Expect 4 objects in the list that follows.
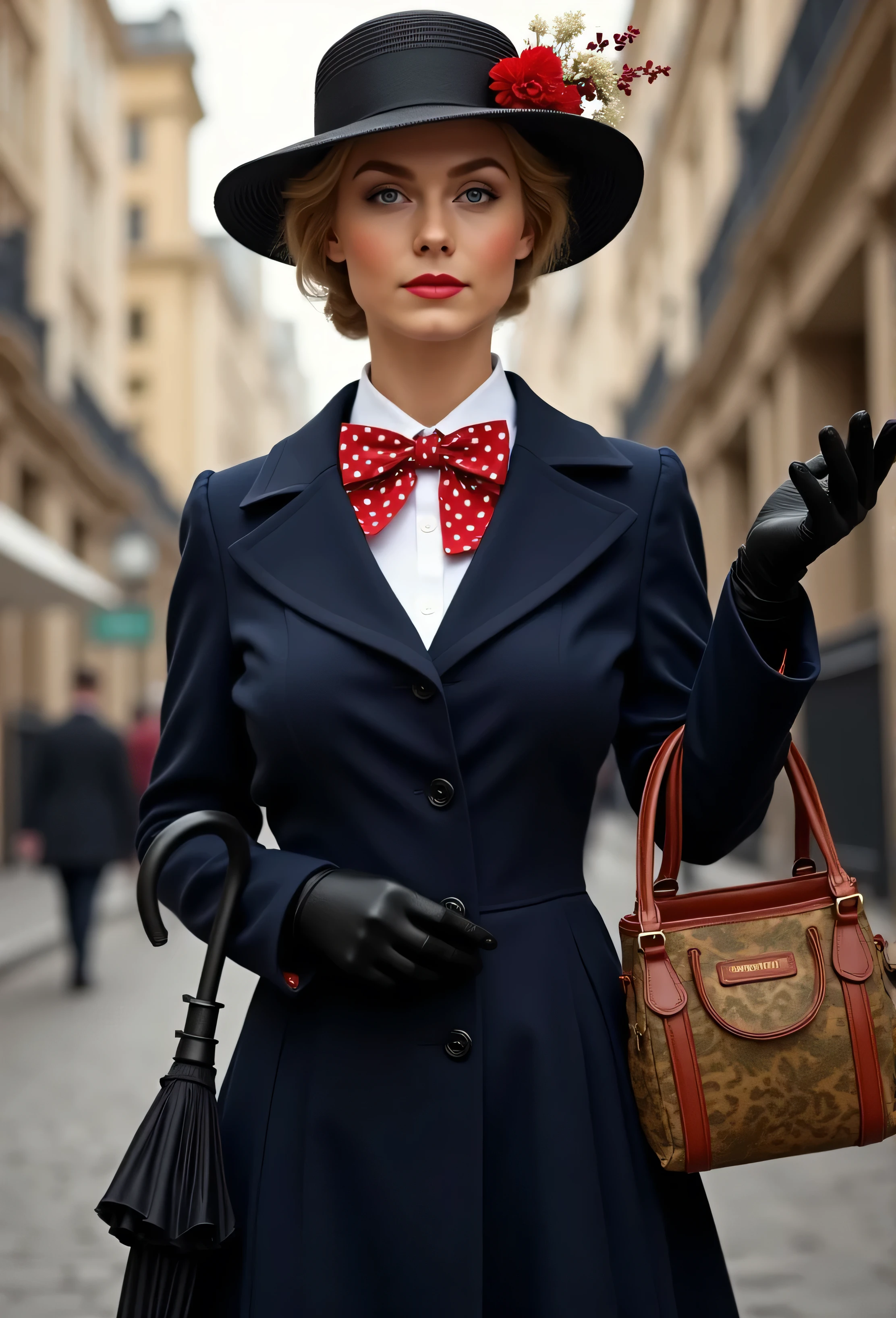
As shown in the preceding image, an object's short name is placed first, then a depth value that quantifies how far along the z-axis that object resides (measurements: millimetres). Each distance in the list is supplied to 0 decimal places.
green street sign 16188
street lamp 17156
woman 1740
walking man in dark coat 9688
